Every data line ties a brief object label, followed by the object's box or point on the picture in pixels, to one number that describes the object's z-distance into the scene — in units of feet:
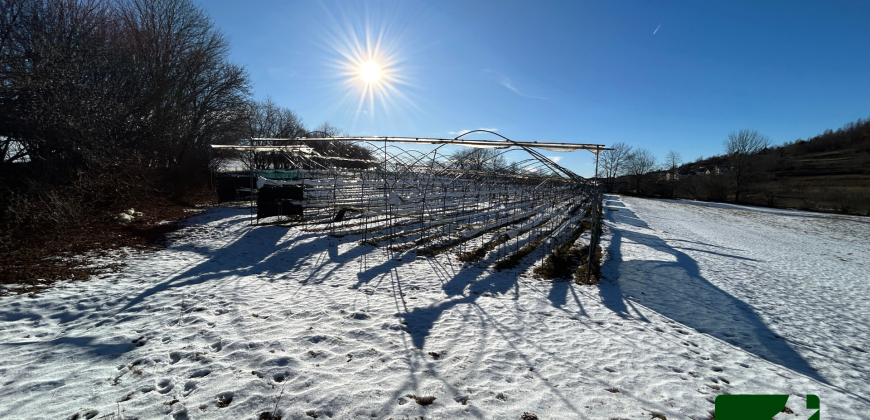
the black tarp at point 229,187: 54.29
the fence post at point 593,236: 23.22
